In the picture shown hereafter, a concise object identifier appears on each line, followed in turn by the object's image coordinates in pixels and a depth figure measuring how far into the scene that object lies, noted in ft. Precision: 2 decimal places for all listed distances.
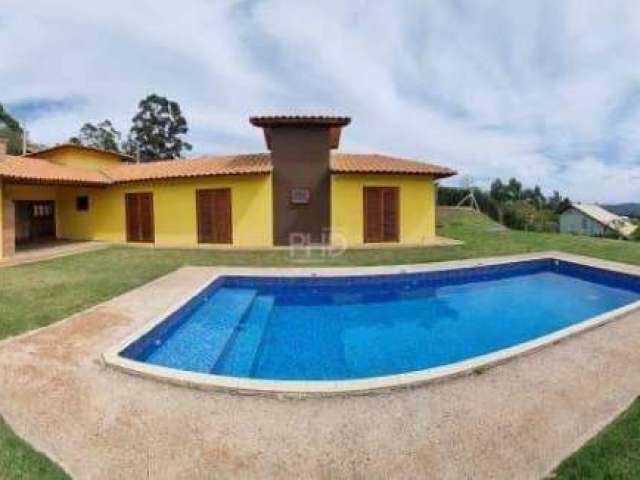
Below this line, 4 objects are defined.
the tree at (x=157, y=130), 186.50
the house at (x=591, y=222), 160.86
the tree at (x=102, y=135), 199.72
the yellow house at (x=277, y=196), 57.72
